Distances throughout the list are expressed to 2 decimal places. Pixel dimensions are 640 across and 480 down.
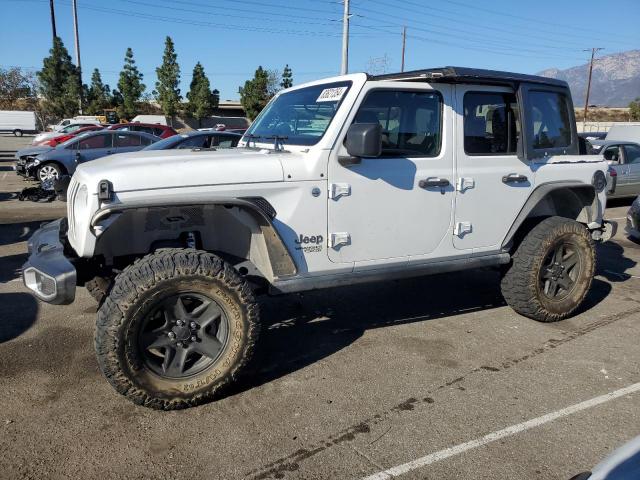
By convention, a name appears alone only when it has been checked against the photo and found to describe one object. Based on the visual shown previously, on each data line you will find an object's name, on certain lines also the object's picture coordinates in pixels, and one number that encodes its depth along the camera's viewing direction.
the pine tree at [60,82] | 48.94
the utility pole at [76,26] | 39.66
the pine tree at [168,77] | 52.75
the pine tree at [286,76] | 55.94
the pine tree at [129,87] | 53.59
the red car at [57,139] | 18.41
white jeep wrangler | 3.20
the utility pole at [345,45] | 20.50
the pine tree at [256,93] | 52.88
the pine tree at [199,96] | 54.09
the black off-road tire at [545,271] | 4.71
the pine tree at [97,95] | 54.00
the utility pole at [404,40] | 58.84
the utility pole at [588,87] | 55.22
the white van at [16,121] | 50.34
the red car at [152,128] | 16.91
